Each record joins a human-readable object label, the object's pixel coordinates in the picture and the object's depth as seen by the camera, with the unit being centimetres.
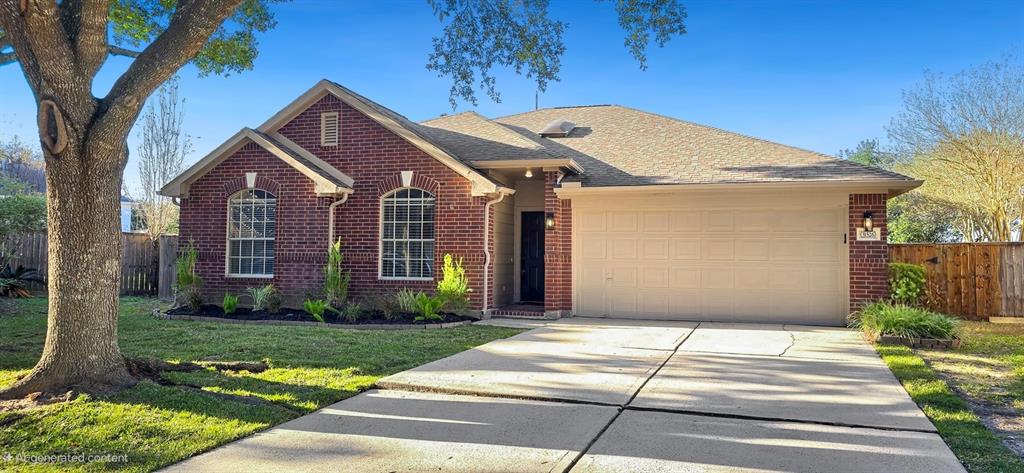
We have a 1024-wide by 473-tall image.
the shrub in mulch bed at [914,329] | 854
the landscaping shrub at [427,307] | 1047
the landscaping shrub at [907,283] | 1046
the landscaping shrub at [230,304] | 1133
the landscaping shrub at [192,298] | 1162
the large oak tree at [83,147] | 491
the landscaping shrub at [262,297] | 1127
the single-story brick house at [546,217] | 1087
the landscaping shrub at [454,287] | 1088
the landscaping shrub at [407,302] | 1072
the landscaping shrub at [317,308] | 1051
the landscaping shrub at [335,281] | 1123
